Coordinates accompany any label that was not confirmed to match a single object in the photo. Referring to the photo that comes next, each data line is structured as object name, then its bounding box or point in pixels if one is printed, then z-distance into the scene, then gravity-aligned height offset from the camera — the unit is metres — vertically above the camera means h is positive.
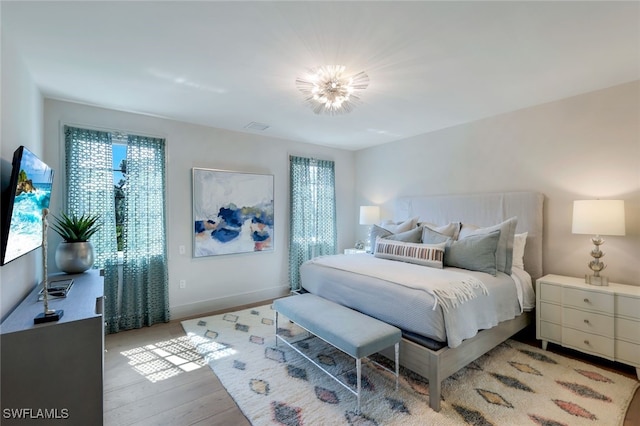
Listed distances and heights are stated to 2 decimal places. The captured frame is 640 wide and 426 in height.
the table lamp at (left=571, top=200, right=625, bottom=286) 2.41 -0.11
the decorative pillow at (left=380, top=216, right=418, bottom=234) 3.75 -0.21
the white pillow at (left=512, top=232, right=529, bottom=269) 3.01 -0.43
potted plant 2.49 -0.32
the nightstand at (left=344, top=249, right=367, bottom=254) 4.58 -0.66
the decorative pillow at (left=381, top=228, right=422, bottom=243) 3.34 -0.31
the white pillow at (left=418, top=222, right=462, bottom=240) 3.29 -0.23
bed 1.99 -0.72
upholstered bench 1.91 -0.89
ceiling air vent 3.79 +1.20
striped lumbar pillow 2.89 -0.46
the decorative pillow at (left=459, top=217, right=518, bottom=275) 2.77 -0.38
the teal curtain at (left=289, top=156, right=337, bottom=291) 4.60 -0.01
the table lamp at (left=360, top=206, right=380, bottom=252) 4.71 -0.06
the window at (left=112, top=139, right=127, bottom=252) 3.22 +0.39
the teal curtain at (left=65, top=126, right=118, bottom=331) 2.94 +0.25
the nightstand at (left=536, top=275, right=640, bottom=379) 2.28 -0.96
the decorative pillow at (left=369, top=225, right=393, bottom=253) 3.74 -0.31
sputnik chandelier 2.33 +1.15
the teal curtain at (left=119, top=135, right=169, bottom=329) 3.24 -0.31
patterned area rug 1.86 -1.38
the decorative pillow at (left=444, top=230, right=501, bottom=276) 2.66 -0.42
